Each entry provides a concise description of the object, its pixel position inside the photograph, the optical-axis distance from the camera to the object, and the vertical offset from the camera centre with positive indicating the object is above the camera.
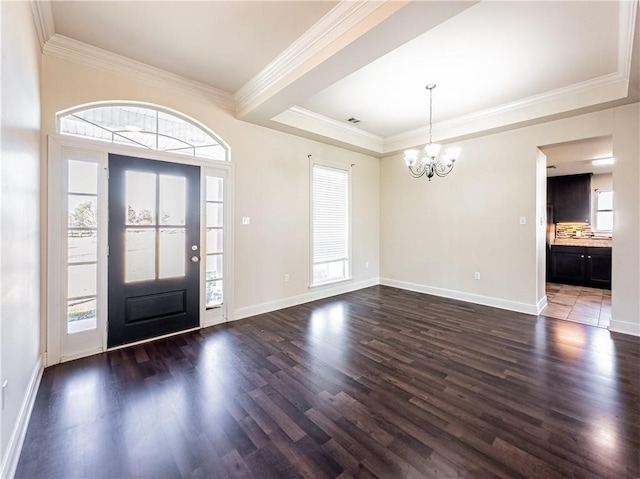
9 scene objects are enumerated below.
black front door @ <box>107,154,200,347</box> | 3.14 -0.13
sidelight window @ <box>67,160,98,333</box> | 2.89 -0.09
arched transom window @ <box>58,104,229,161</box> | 3.01 +1.28
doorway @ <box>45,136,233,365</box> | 2.82 -0.11
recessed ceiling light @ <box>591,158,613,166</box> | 5.53 +1.55
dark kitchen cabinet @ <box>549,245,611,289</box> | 5.91 -0.59
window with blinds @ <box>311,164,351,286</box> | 5.20 +0.26
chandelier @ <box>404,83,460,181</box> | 3.70 +1.16
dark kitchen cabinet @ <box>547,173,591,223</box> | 6.73 +1.01
